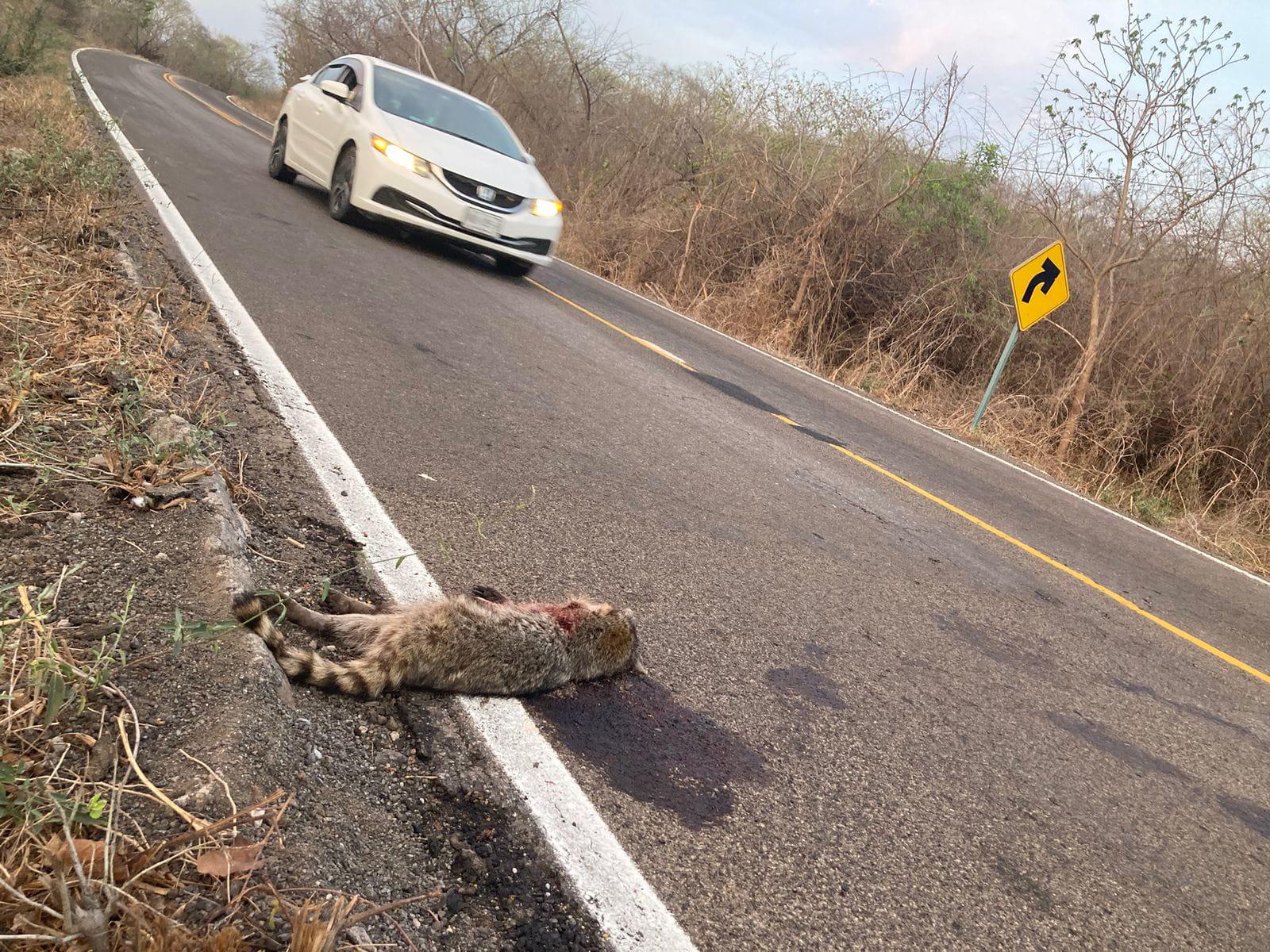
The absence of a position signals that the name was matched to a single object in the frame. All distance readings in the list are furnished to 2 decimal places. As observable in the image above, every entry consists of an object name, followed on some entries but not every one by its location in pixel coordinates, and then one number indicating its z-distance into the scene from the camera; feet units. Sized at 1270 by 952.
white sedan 34.47
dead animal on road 8.84
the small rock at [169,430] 11.98
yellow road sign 38.11
